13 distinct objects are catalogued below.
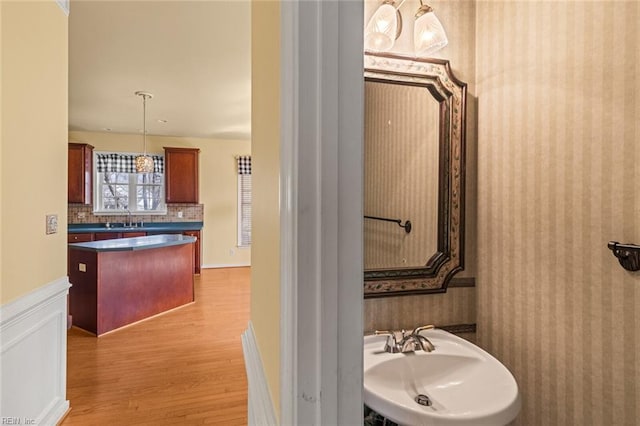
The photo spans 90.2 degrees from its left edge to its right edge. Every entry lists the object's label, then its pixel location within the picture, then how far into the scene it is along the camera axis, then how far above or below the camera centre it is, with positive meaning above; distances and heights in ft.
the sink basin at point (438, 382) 2.83 -1.79
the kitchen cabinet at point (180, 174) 19.02 +2.19
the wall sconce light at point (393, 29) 4.04 +2.34
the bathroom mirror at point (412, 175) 4.28 +0.51
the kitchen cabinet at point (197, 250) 19.10 -2.43
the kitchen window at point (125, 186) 19.22 +1.50
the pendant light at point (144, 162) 12.63 +2.06
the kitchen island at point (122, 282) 10.52 -2.58
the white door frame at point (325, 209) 1.38 +0.01
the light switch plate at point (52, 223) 5.74 -0.24
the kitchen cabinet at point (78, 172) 17.13 +2.09
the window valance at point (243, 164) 21.13 +3.09
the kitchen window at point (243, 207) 21.36 +0.25
